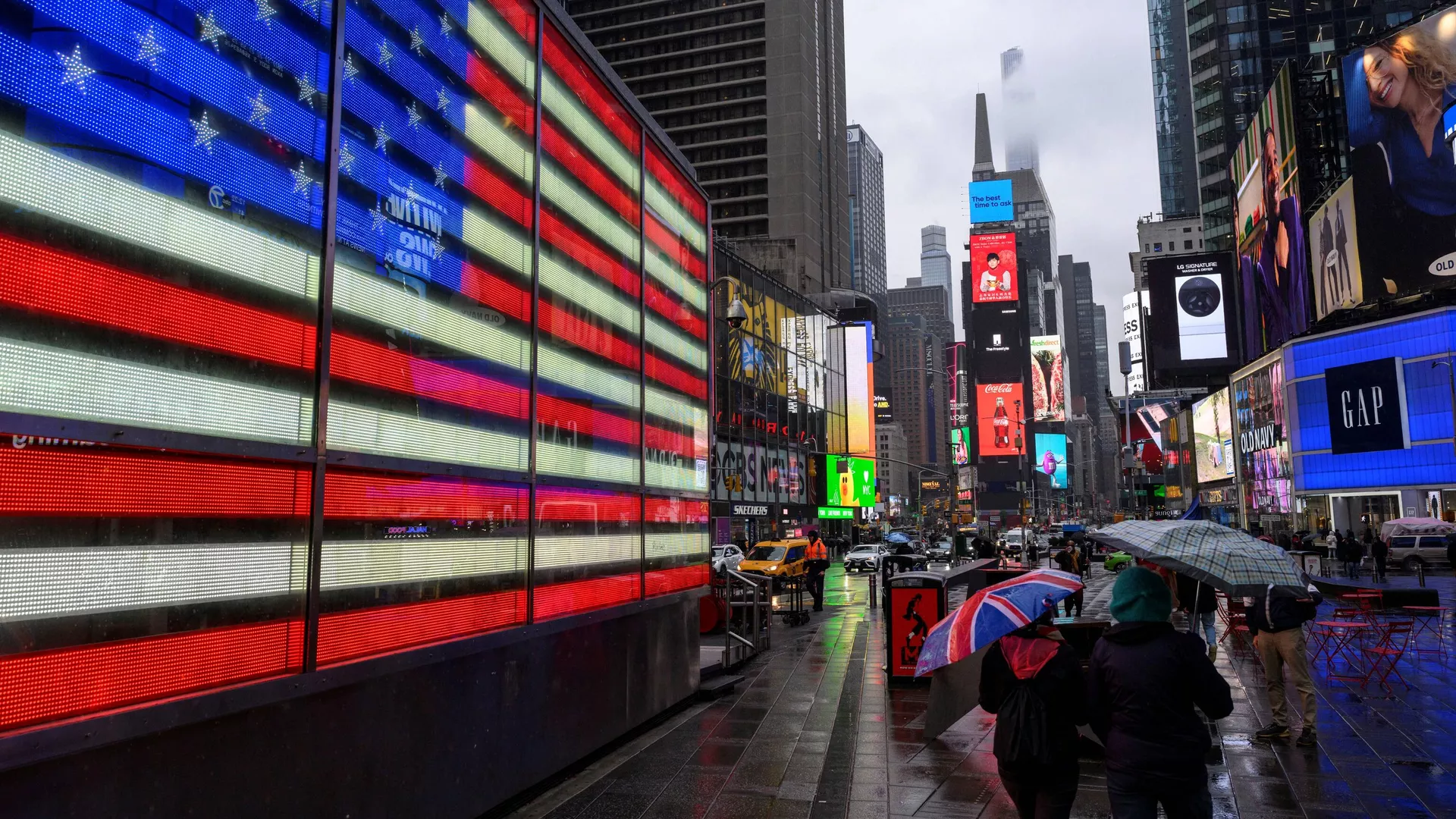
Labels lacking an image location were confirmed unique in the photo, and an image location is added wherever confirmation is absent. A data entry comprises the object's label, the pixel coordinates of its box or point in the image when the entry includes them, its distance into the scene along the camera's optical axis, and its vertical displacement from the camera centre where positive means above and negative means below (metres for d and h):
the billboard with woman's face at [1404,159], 50.78 +19.12
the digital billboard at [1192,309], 80.38 +16.80
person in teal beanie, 4.46 -1.00
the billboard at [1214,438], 86.19 +6.26
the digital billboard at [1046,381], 188.88 +25.40
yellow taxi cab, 29.67 -1.79
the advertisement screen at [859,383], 71.69 +9.57
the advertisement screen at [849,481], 66.12 +1.79
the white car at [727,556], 31.40 -1.86
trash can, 13.27 -1.59
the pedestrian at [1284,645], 9.35 -1.47
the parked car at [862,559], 43.72 -2.53
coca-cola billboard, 171.11 +15.95
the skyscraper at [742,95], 104.75 +47.90
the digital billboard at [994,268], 174.38 +44.60
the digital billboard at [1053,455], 183.75 +9.64
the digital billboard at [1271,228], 62.88 +20.16
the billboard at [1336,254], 54.94 +15.16
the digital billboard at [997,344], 173.00 +29.82
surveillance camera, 15.98 +3.39
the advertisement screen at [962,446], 177.38 +11.47
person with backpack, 4.82 -1.13
